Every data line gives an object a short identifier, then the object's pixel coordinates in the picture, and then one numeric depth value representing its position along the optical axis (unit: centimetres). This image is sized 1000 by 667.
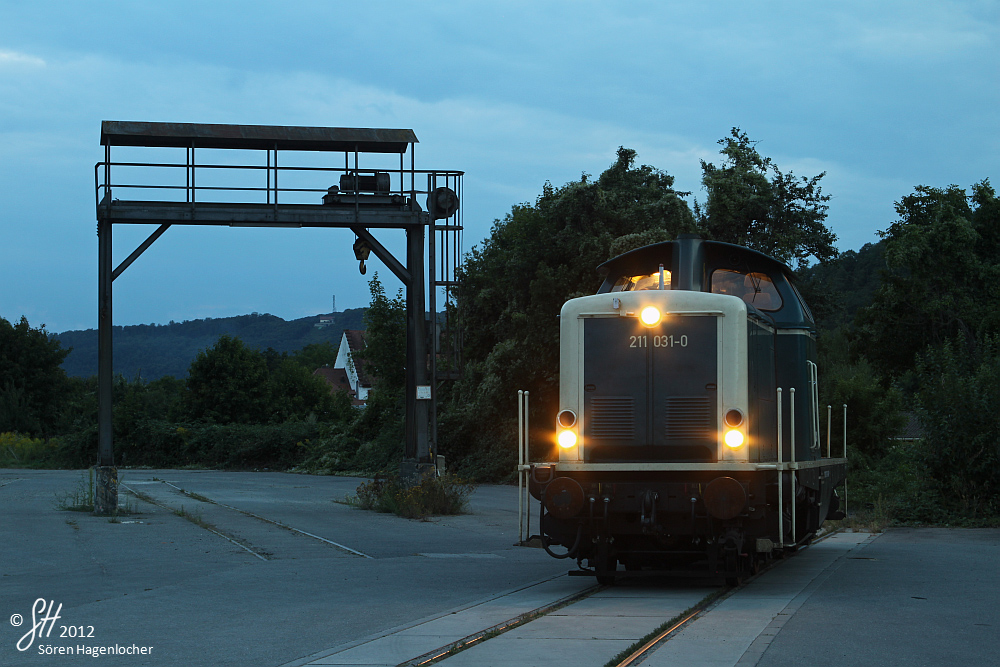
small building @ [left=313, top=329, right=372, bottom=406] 11406
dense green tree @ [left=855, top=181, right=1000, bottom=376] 3550
